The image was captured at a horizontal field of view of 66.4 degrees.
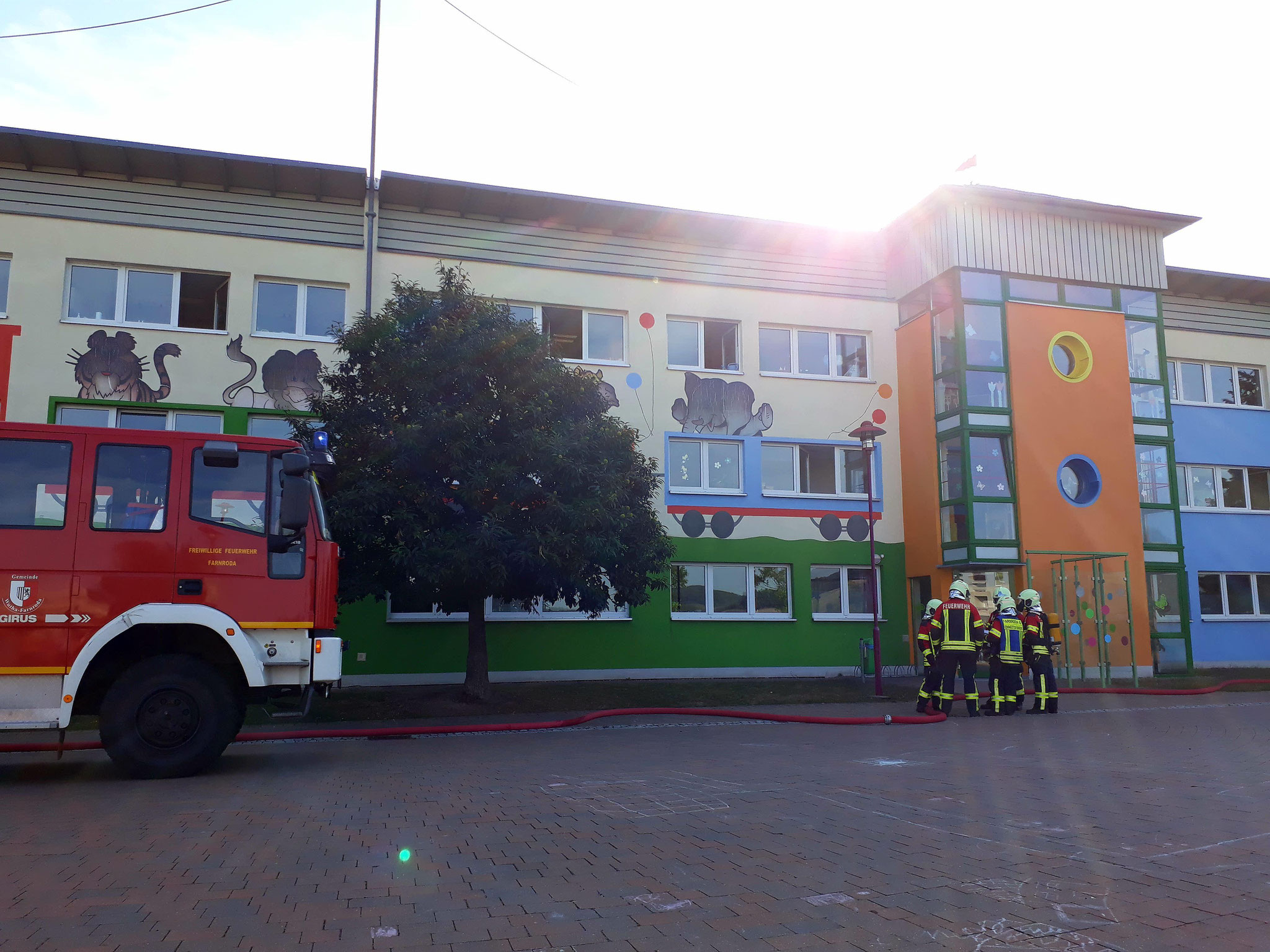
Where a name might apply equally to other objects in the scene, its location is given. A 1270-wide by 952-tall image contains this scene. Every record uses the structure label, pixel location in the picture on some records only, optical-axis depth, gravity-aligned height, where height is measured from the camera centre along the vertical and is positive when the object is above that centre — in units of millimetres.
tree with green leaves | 14234 +1988
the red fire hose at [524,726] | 12688 -1791
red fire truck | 8852 +126
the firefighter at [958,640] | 14945 -655
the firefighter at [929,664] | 15219 -1050
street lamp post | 18109 +2745
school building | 19812 +5215
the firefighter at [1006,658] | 15406 -971
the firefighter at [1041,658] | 15734 -988
